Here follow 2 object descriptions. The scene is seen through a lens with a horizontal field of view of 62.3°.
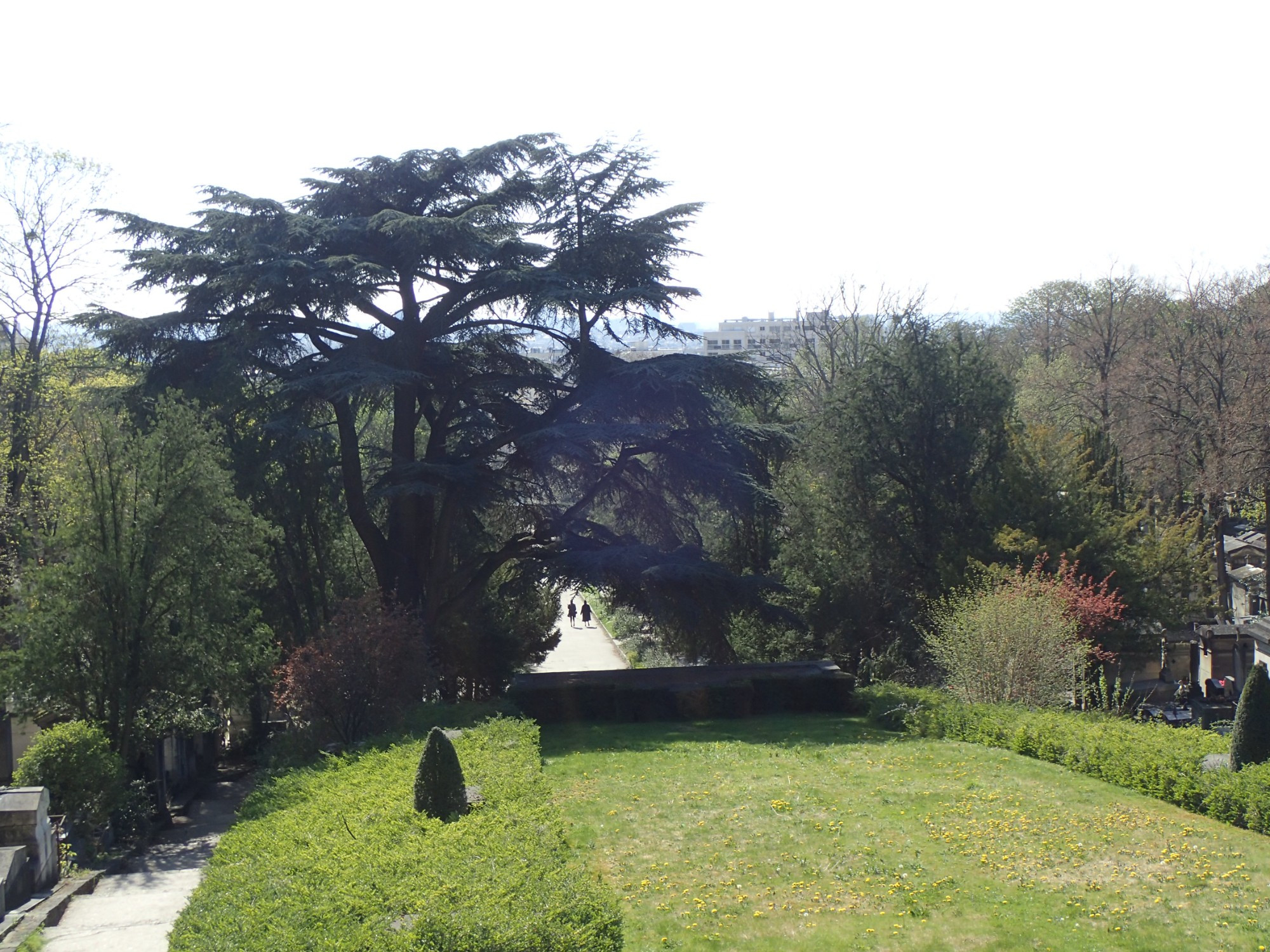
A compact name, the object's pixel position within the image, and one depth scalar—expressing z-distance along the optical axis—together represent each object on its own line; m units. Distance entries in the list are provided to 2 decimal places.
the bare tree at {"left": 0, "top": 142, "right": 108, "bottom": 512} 22.92
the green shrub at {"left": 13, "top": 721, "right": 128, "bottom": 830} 14.44
